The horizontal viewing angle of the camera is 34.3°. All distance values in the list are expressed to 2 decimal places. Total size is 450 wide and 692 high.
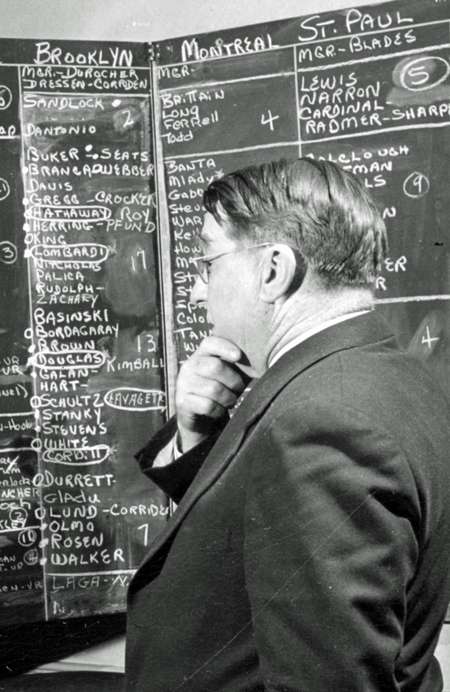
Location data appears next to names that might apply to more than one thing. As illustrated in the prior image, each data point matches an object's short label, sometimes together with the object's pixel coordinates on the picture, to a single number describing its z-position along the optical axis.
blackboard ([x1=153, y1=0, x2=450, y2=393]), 2.31
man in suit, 0.97
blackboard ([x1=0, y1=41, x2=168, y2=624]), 2.59
